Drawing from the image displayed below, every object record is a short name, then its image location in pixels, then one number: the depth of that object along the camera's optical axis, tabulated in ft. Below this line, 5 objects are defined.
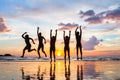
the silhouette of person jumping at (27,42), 30.69
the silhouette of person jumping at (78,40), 30.25
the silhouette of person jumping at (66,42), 35.12
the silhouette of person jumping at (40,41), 30.81
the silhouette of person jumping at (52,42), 35.29
